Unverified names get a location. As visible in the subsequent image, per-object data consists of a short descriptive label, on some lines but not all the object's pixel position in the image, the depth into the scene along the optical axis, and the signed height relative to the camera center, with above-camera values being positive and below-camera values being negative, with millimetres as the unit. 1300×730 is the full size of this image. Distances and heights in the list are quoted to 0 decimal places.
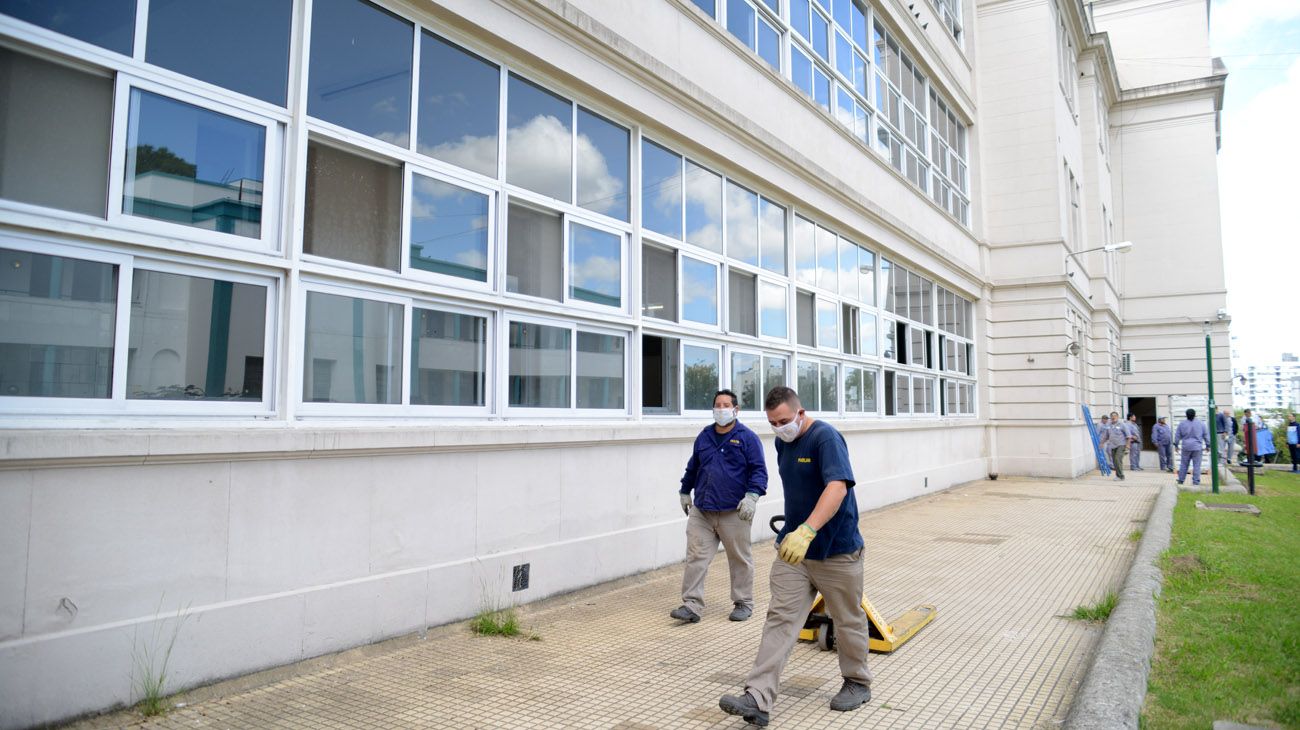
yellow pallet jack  5945 -1607
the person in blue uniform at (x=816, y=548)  4645 -753
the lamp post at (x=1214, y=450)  17712 -630
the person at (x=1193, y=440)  19891 -463
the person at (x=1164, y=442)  25859 -673
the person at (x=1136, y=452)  27128 -1064
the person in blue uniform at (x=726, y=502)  6945 -724
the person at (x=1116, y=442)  22859 -606
